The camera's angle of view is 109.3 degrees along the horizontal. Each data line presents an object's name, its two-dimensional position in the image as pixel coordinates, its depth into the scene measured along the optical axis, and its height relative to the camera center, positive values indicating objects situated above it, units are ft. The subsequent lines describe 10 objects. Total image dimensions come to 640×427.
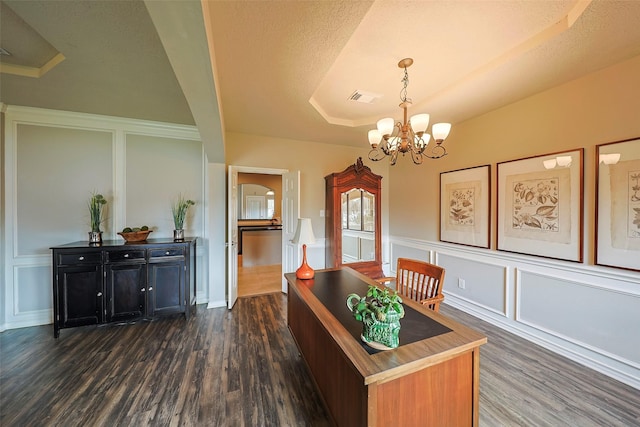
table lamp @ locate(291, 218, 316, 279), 6.97 -0.76
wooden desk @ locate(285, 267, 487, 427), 3.22 -2.60
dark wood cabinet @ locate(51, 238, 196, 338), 8.14 -2.63
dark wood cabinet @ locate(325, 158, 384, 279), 12.12 -0.43
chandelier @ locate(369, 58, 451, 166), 6.03 +2.23
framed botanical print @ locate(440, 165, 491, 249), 9.47 +0.29
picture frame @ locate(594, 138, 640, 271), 5.96 +0.21
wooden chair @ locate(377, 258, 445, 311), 6.27 -2.13
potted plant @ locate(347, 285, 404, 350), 3.50 -1.68
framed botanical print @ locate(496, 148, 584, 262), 7.06 +0.24
